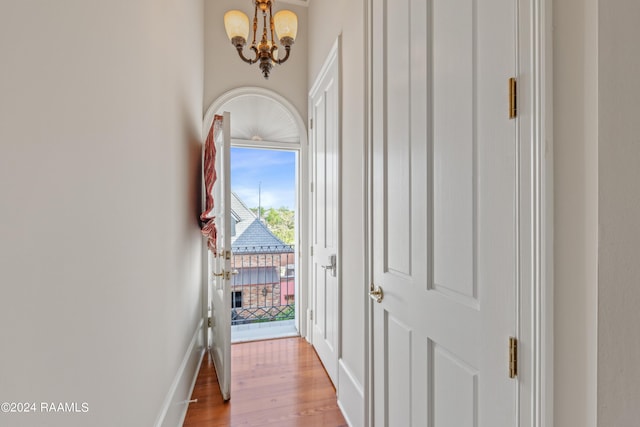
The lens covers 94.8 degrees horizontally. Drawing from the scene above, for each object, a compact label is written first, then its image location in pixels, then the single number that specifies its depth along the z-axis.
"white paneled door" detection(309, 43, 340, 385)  2.19
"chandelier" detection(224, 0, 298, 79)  1.98
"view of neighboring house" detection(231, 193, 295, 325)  3.91
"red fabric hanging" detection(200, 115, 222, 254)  2.32
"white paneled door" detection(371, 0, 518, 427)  0.74
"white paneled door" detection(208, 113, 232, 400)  2.04
